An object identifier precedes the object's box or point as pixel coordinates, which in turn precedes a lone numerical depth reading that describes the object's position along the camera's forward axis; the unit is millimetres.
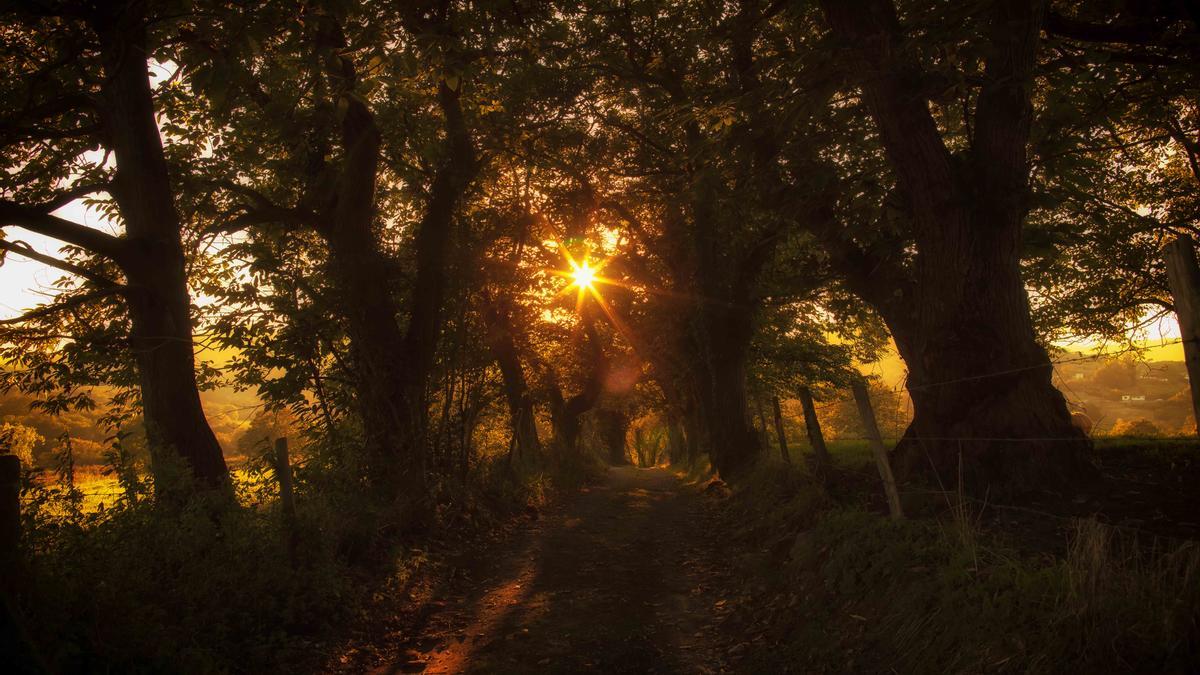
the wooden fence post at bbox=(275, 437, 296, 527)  7461
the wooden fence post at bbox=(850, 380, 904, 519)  6805
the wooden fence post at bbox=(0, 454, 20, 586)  4281
